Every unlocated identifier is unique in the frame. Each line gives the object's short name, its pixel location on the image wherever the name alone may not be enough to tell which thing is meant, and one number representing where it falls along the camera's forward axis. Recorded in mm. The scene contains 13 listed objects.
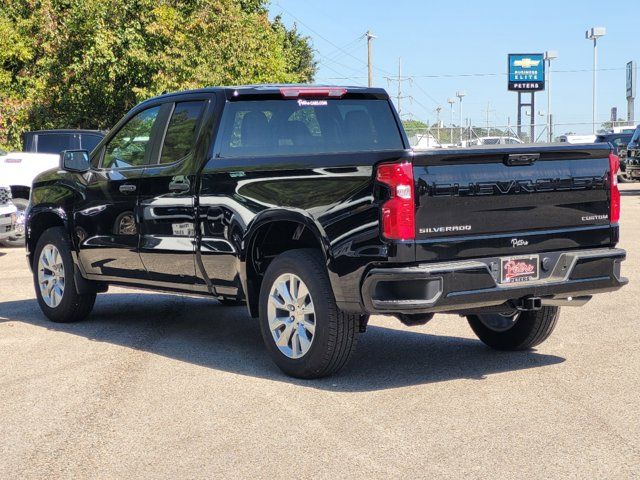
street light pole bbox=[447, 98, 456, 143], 119762
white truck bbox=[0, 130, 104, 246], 17922
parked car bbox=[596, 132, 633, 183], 33219
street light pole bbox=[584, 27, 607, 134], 67438
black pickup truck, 6441
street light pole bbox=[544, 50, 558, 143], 77125
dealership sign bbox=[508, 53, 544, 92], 79438
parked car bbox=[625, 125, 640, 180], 31078
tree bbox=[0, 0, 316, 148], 31141
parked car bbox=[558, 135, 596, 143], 50456
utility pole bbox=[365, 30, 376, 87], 73125
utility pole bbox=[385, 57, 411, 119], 101500
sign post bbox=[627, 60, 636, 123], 88438
